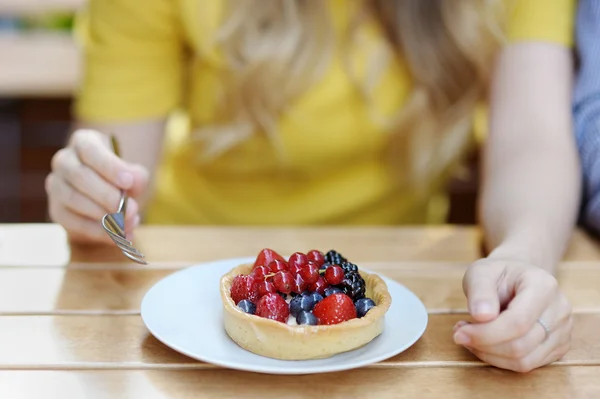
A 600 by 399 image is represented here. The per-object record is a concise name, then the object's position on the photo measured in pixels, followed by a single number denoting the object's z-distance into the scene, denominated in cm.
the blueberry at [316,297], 83
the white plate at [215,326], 76
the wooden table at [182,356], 76
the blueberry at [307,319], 80
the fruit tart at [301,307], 78
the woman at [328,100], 132
